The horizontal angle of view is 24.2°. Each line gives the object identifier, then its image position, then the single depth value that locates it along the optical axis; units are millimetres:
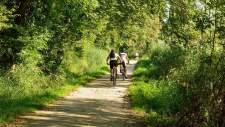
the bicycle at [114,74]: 27938
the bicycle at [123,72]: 32559
